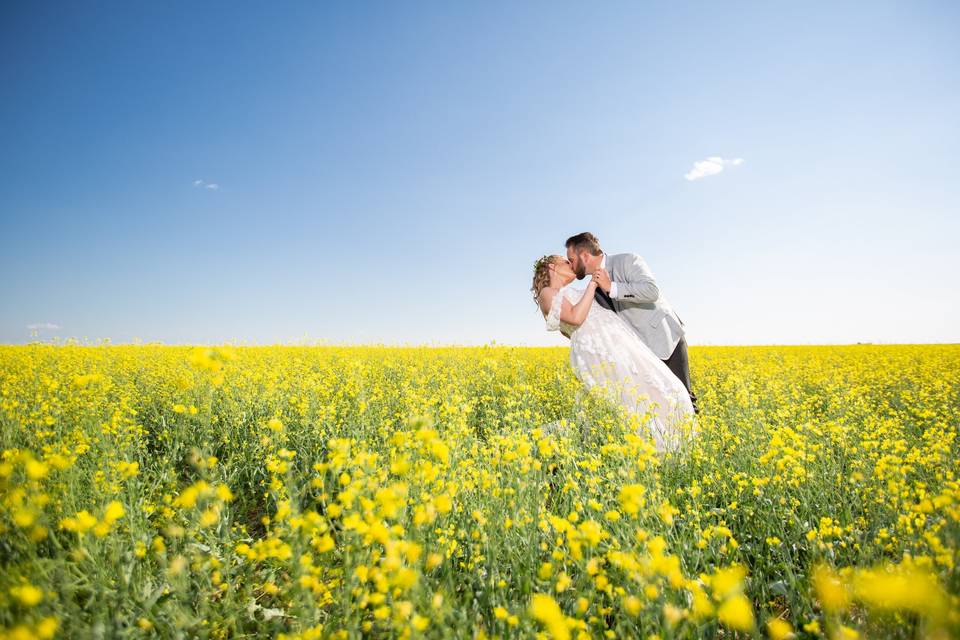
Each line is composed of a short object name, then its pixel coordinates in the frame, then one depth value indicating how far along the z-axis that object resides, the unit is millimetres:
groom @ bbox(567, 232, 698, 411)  4875
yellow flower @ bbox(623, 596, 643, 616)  1151
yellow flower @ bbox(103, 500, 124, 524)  1473
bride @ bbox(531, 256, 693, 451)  4309
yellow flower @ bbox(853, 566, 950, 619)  929
